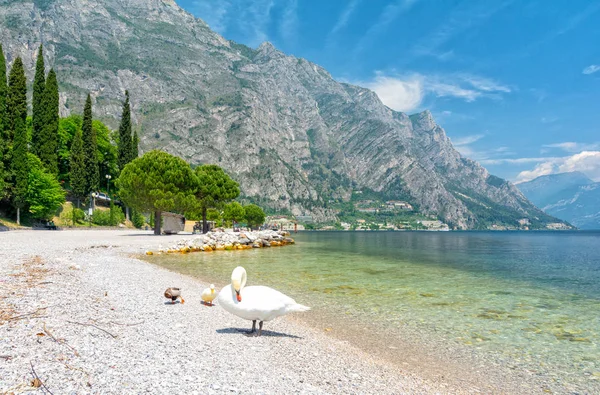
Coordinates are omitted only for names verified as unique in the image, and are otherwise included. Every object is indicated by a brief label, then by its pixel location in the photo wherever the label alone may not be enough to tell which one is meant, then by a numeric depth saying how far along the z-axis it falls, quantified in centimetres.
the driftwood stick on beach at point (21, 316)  667
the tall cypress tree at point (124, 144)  7544
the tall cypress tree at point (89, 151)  6494
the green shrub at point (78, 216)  5914
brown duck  1101
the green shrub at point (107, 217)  6350
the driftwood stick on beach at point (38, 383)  418
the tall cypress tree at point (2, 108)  4541
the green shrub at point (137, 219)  7362
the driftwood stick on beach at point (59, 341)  560
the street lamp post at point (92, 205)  6227
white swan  804
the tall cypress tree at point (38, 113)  5744
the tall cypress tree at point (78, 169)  6256
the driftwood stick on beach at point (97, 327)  682
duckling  1146
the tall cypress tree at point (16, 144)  4634
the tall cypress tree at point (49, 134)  5743
